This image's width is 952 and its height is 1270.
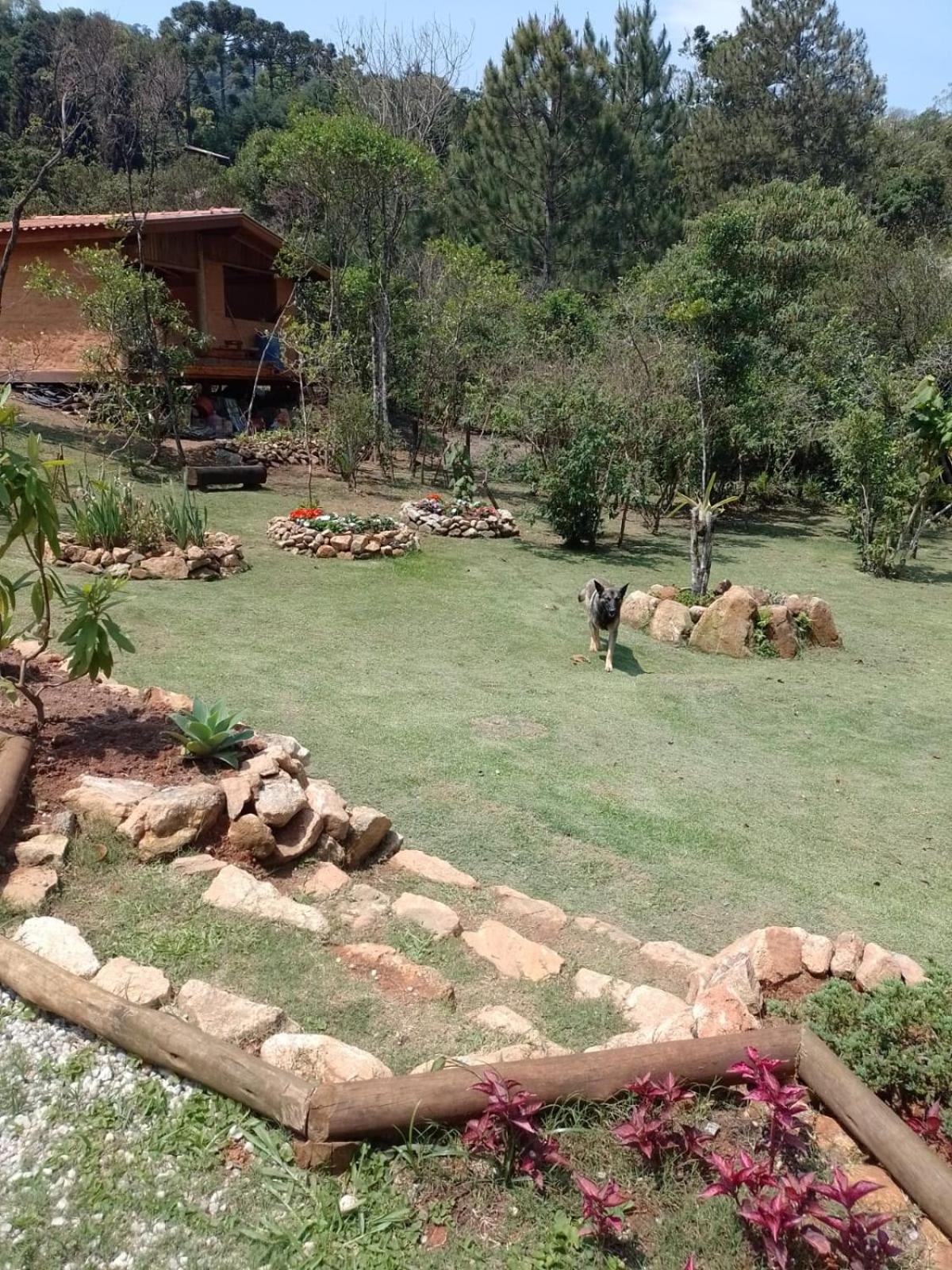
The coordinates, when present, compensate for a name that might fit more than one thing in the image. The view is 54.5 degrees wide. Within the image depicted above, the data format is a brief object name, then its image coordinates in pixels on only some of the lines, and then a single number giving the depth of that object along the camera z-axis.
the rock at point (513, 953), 3.19
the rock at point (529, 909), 3.76
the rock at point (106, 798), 3.62
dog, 7.77
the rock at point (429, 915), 3.37
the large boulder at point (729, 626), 8.52
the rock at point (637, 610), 9.35
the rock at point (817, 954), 3.14
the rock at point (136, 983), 2.62
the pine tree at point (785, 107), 31.12
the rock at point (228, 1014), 2.51
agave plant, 4.14
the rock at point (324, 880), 3.57
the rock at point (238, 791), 3.82
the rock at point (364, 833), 4.06
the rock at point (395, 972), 2.88
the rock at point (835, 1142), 2.28
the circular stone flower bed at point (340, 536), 11.41
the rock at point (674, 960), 3.43
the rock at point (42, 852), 3.30
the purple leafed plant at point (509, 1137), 2.12
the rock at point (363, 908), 3.33
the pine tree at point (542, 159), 27.81
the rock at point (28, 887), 3.03
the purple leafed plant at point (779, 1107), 2.14
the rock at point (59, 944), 2.73
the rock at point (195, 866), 3.43
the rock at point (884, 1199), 2.12
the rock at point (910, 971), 3.10
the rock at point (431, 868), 4.04
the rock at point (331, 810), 3.96
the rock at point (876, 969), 3.08
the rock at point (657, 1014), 2.72
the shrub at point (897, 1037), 2.39
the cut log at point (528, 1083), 2.13
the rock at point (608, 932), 3.63
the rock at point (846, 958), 3.15
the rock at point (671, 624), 8.95
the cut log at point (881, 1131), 2.04
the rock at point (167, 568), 9.34
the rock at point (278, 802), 3.81
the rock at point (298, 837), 3.78
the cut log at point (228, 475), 14.64
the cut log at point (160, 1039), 2.19
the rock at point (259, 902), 3.19
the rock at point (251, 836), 3.68
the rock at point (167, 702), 4.86
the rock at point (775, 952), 3.12
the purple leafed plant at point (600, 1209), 1.96
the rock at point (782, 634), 8.55
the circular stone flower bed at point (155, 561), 9.28
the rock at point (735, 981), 2.95
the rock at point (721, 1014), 2.69
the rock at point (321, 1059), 2.36
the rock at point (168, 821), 3.54
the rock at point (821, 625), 8.84
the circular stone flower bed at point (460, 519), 13.45
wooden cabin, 17.42
